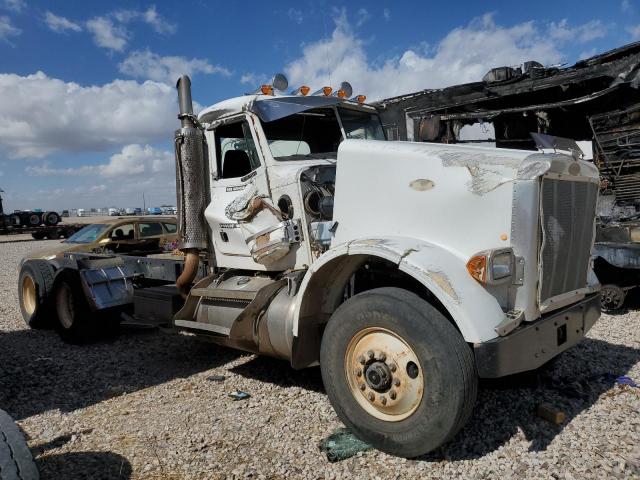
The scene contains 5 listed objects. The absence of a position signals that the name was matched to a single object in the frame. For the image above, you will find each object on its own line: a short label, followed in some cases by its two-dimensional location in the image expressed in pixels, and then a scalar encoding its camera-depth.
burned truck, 7.11
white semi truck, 2.88
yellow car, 8.10
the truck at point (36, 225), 31.53
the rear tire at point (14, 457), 2.45
